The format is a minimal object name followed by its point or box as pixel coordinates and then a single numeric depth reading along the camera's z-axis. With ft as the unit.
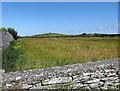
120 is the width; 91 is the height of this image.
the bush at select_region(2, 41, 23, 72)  19.23
